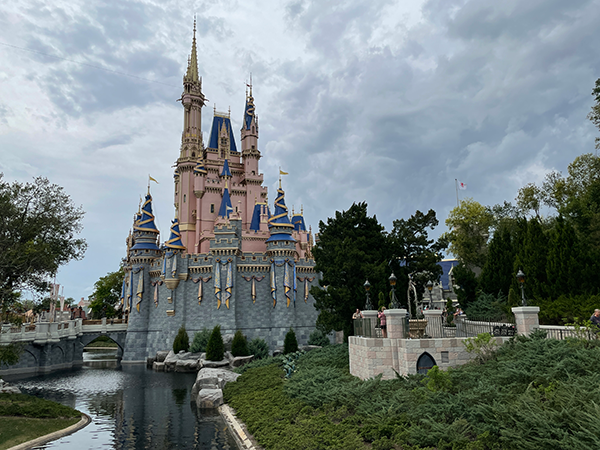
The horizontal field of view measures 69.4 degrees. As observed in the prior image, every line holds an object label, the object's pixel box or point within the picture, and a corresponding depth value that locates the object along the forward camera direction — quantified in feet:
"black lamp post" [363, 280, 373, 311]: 68.02
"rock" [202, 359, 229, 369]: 119.65
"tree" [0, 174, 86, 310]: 76.18
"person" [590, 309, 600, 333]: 44.39
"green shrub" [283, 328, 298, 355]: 125.49
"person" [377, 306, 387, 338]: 57.00
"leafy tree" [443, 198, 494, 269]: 143.23
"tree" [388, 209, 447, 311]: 93.45
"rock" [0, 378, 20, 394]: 70.96
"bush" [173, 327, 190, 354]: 133.39
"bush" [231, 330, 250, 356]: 124.26
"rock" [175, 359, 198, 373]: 126.41
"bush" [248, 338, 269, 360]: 127.95
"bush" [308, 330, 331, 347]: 143.02
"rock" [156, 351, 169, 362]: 137.59
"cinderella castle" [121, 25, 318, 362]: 141.49
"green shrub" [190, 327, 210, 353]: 131.34
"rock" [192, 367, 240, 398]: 82.07
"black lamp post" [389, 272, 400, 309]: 59.44
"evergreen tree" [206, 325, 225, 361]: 121.80
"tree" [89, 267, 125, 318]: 227.40
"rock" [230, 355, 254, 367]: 119.65
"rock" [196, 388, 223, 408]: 73.05
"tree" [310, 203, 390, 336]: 84.74
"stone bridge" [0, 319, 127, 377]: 122.40
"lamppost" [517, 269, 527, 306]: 52.29
